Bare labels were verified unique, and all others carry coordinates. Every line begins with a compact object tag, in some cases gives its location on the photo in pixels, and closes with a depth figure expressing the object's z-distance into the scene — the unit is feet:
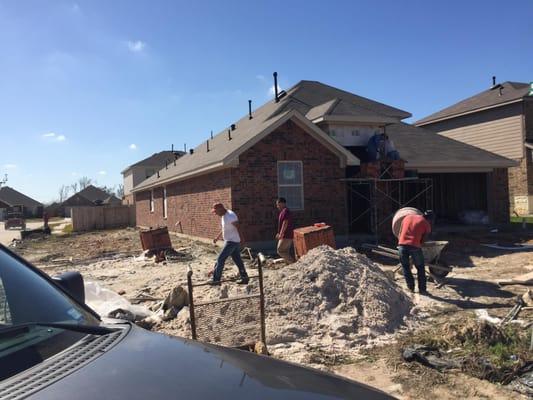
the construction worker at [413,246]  28.96
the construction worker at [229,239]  31.22
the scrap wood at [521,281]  29.66
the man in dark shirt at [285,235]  39.17
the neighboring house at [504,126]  94.12
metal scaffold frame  52.19
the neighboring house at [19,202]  283.18
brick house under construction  49.53
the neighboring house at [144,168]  185.06
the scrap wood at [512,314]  22.16
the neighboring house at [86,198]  262.26
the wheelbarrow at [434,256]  31.37
